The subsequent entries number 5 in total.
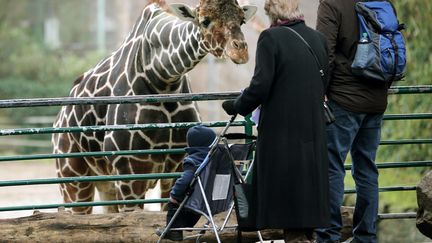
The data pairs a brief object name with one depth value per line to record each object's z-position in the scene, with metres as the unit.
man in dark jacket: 17.02
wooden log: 18.02
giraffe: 20.53
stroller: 16.17
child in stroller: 16.42
